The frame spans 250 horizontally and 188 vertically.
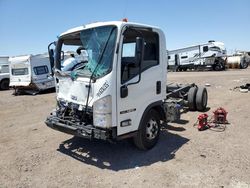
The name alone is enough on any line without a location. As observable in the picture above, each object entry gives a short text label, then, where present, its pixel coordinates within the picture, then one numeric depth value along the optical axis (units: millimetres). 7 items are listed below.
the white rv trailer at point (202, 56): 24335
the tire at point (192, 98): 6856
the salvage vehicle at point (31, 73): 12661
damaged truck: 3560
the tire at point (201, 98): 6791
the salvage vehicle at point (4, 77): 16618
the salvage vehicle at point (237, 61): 26702
